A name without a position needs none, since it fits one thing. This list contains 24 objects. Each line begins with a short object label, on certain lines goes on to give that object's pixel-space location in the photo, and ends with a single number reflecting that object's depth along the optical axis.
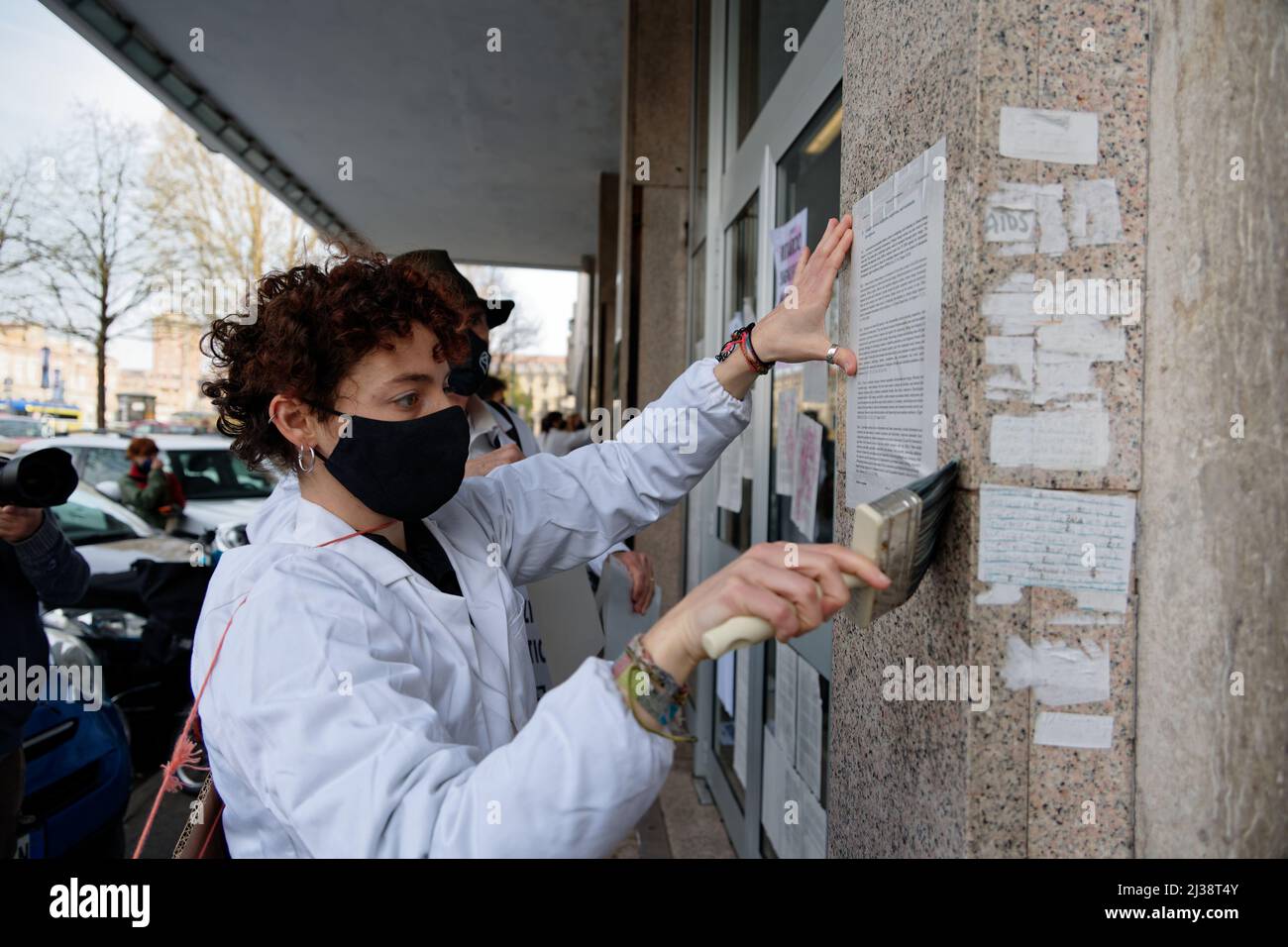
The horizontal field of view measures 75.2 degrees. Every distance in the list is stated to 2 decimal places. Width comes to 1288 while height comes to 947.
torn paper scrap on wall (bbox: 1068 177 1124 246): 1.23
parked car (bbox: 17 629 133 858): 2.94
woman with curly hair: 1.05
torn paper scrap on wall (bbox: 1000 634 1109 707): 1.24
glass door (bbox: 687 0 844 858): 2.77
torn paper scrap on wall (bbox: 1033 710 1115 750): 1.24
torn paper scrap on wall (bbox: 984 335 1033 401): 1.24
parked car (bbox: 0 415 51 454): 5.08
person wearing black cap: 2.71
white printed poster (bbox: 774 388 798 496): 2.85
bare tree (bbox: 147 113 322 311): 11.88
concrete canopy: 6.80
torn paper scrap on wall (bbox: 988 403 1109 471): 1.23
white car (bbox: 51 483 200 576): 5.62
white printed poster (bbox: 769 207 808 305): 2.73
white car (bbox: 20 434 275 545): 7.08
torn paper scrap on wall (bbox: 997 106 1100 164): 1.23
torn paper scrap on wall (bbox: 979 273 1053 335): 1.24
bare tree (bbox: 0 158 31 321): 6.97
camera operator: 2.53
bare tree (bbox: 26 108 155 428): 9.23
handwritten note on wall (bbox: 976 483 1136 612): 1.23
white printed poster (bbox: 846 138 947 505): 1.37
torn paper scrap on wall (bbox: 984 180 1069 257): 1.23
